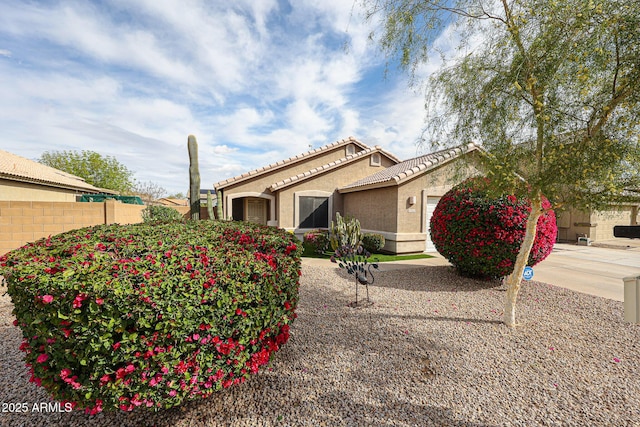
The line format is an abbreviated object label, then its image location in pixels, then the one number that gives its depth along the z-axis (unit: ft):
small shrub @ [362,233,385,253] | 37.99
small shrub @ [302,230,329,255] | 39.19
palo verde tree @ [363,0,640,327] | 10.96
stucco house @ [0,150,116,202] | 39.88
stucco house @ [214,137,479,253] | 38.01
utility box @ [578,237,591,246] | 50.22
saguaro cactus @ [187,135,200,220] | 26.23
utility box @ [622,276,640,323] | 6.77
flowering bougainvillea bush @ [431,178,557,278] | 21.57
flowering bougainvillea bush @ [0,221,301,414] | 6.73
